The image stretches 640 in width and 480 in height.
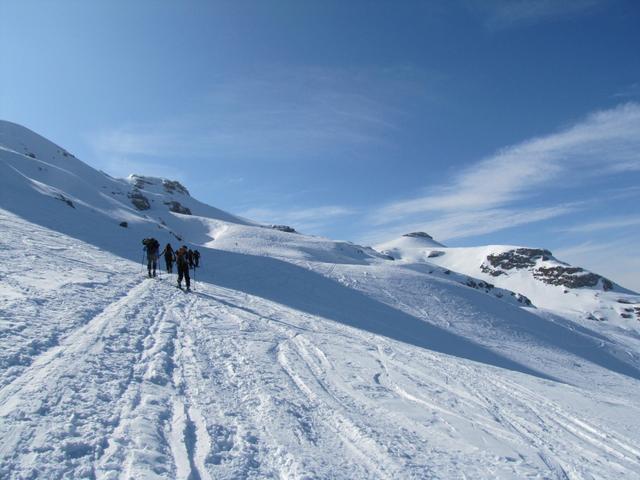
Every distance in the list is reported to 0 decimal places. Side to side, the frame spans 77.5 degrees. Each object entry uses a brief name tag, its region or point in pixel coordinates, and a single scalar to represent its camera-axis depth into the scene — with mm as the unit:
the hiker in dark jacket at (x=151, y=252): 18516
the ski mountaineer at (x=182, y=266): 16606
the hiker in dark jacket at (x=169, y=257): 20969
